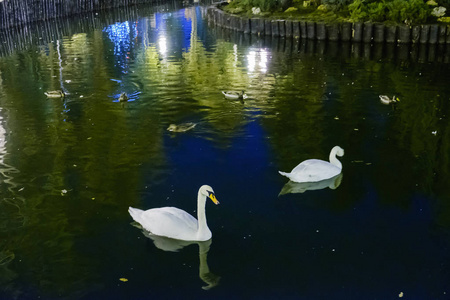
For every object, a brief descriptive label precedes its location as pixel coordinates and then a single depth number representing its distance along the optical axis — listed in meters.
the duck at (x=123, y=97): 13.77
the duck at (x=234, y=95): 13.55
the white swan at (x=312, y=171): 8.55
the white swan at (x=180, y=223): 6.92
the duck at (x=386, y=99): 12.77
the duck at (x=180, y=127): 11.38
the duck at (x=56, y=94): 14.30
